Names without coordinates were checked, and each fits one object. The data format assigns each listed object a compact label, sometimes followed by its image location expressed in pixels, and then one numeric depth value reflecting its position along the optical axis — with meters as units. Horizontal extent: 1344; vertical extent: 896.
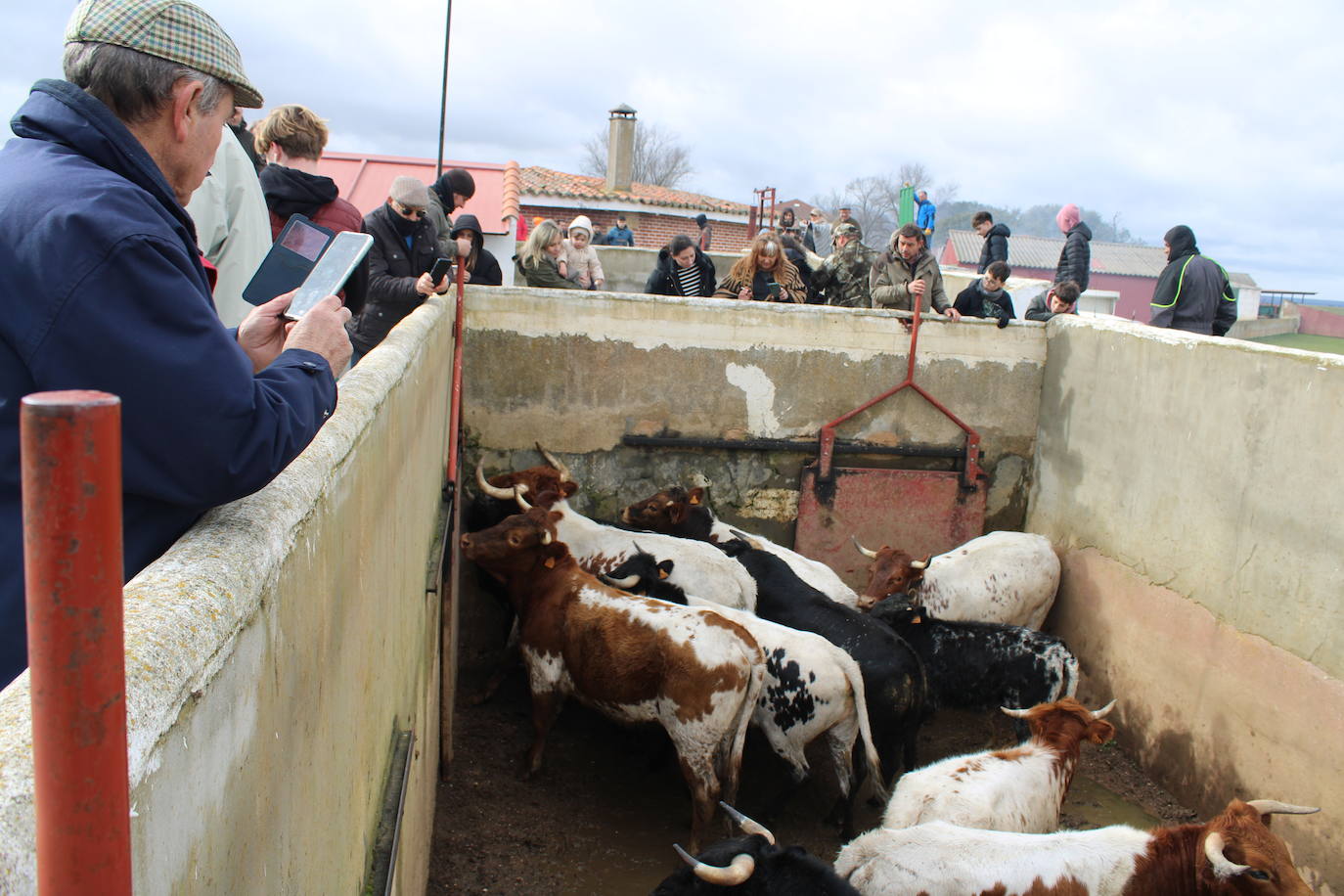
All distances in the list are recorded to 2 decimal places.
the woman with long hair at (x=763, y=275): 8.83
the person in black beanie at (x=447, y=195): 7.73
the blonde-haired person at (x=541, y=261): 9.11
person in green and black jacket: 7.79
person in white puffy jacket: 10.67
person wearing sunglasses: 5.62
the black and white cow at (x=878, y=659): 5.40
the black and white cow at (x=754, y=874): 3.17
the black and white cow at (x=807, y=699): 5.12
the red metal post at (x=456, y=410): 5.91
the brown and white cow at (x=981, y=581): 6.63
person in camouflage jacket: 9.33
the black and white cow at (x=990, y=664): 5.85
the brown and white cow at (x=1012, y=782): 4.16
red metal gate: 7.44
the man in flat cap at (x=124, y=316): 1.25
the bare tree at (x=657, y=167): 64.25
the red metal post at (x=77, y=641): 0.59
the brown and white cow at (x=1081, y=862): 3.53
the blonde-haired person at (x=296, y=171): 4.38
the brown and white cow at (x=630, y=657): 4.88
